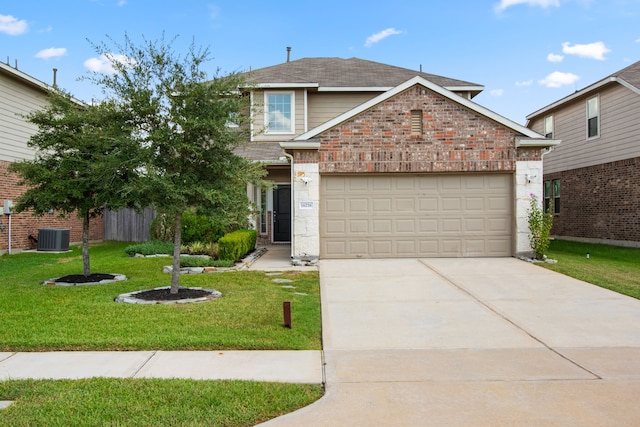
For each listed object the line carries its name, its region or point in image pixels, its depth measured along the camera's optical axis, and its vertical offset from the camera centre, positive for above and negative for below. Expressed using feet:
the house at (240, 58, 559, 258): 43.24 +2.52
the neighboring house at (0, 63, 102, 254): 52.42 +7.46
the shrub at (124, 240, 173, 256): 48.32 -3.61
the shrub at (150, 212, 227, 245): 48.93 -1.87
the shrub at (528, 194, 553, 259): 42.22 -1.62
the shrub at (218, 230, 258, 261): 42.37 -2.97
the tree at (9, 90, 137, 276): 31.89 +2.95
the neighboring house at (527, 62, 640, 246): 56.18 +5.72
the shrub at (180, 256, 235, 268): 39.81 -4.03
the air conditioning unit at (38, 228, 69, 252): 54.65 -2.92
